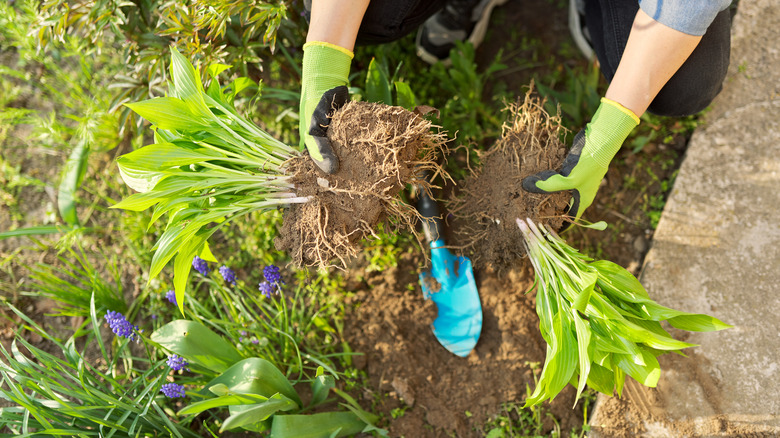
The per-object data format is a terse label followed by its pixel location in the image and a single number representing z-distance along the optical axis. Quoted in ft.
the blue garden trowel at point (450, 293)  5.24
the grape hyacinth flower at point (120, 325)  4.66
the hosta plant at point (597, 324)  3.70
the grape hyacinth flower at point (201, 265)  5.02
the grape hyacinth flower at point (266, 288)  4.90
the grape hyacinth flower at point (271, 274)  4.87
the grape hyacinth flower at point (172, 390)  4.50
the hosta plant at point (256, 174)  4.09
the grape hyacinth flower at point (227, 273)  4.92
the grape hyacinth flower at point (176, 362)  4.58
